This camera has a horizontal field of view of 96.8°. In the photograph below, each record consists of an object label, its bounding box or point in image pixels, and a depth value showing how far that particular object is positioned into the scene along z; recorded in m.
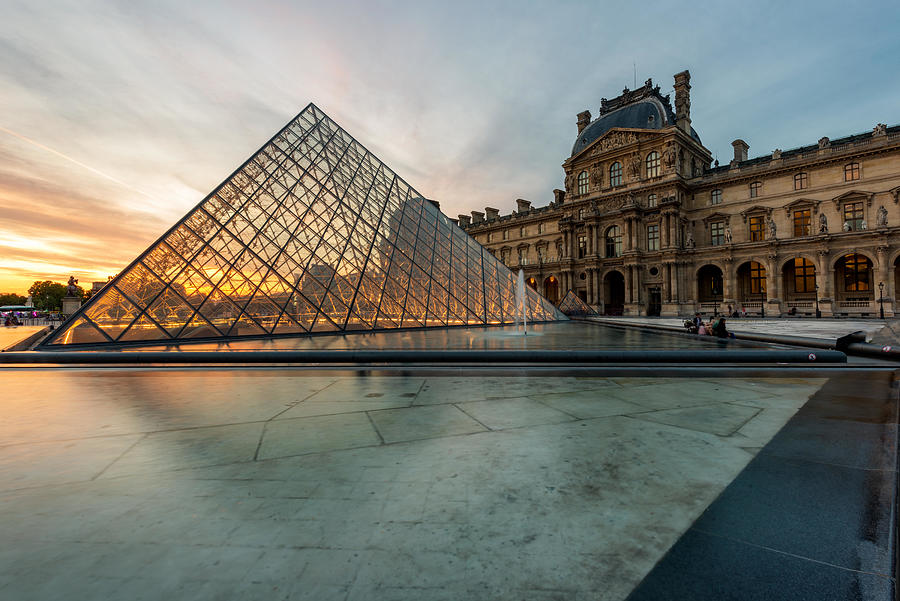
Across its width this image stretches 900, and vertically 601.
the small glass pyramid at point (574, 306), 41.90
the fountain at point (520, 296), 22.94
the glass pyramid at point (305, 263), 13.64
